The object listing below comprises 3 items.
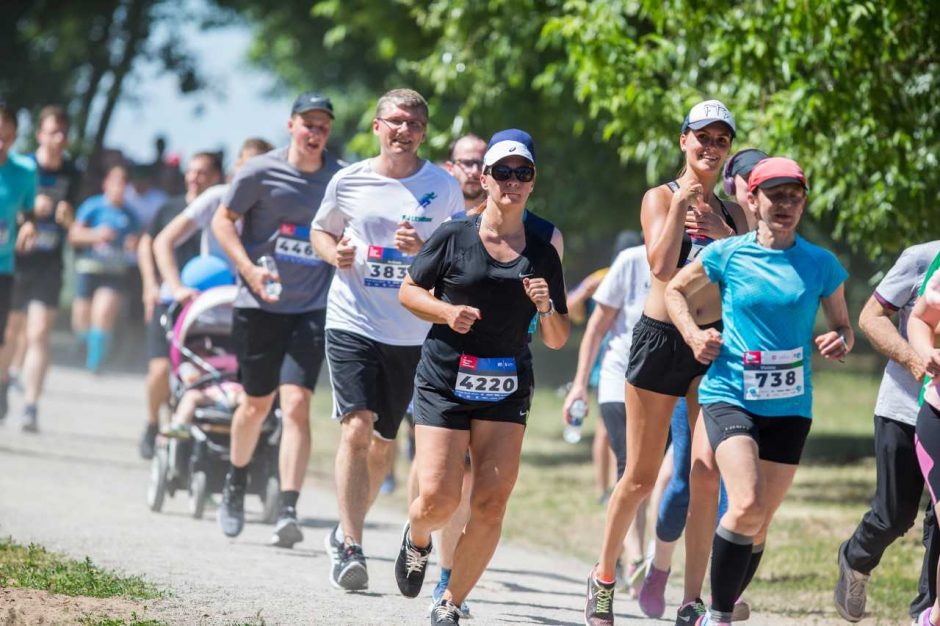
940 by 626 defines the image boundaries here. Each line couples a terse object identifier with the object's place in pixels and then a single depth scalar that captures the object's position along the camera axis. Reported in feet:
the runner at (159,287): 82.69
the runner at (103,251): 126.11
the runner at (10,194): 85.76
